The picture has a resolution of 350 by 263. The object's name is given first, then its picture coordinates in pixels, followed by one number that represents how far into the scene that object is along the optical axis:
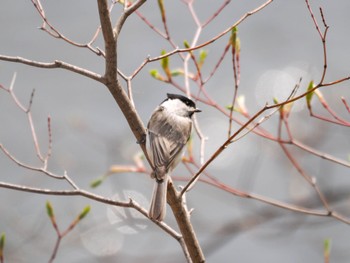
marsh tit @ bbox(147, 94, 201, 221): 5.58
